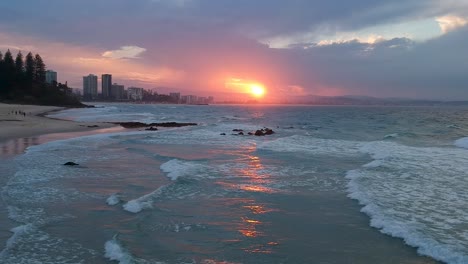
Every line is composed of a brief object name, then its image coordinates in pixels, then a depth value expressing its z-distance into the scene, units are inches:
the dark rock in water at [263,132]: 1473.5
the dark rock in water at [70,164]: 631.8
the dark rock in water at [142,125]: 1691.7
